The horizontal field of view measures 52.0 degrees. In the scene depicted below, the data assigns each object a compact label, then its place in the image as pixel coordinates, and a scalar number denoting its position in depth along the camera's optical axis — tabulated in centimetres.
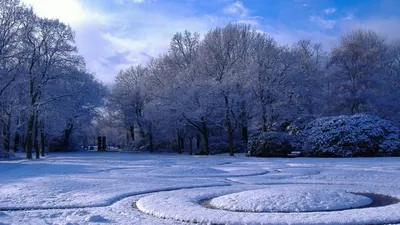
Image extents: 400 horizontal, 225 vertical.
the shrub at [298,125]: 3134
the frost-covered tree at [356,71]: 3875
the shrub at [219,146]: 3919
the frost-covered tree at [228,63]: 3388
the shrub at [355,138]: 2644
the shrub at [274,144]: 2922
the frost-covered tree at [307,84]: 3719
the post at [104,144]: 6009
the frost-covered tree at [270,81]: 3478
